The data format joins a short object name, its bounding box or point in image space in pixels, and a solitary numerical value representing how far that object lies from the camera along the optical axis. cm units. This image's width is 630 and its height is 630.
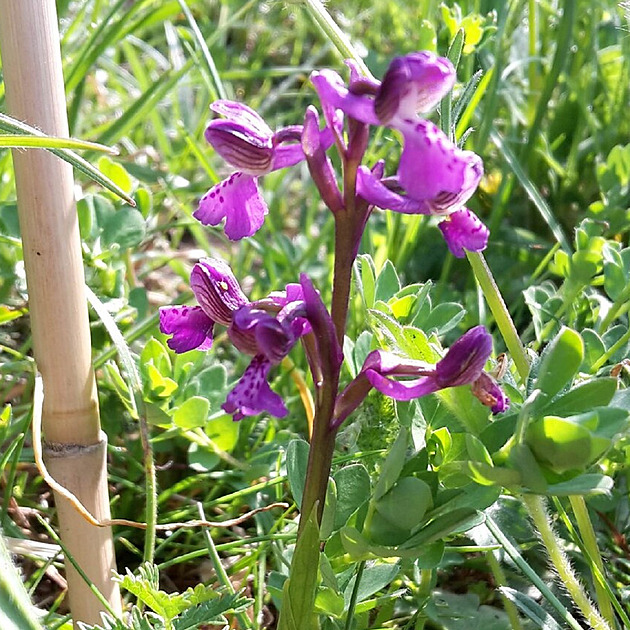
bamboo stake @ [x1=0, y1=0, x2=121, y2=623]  24
